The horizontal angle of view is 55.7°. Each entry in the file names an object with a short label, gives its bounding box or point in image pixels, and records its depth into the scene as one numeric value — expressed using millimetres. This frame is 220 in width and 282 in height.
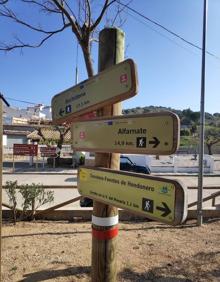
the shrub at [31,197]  4227
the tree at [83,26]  3181
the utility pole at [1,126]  1706
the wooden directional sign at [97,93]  1398
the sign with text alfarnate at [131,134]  1217
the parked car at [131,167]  12942
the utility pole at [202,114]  4393
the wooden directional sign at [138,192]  1172
